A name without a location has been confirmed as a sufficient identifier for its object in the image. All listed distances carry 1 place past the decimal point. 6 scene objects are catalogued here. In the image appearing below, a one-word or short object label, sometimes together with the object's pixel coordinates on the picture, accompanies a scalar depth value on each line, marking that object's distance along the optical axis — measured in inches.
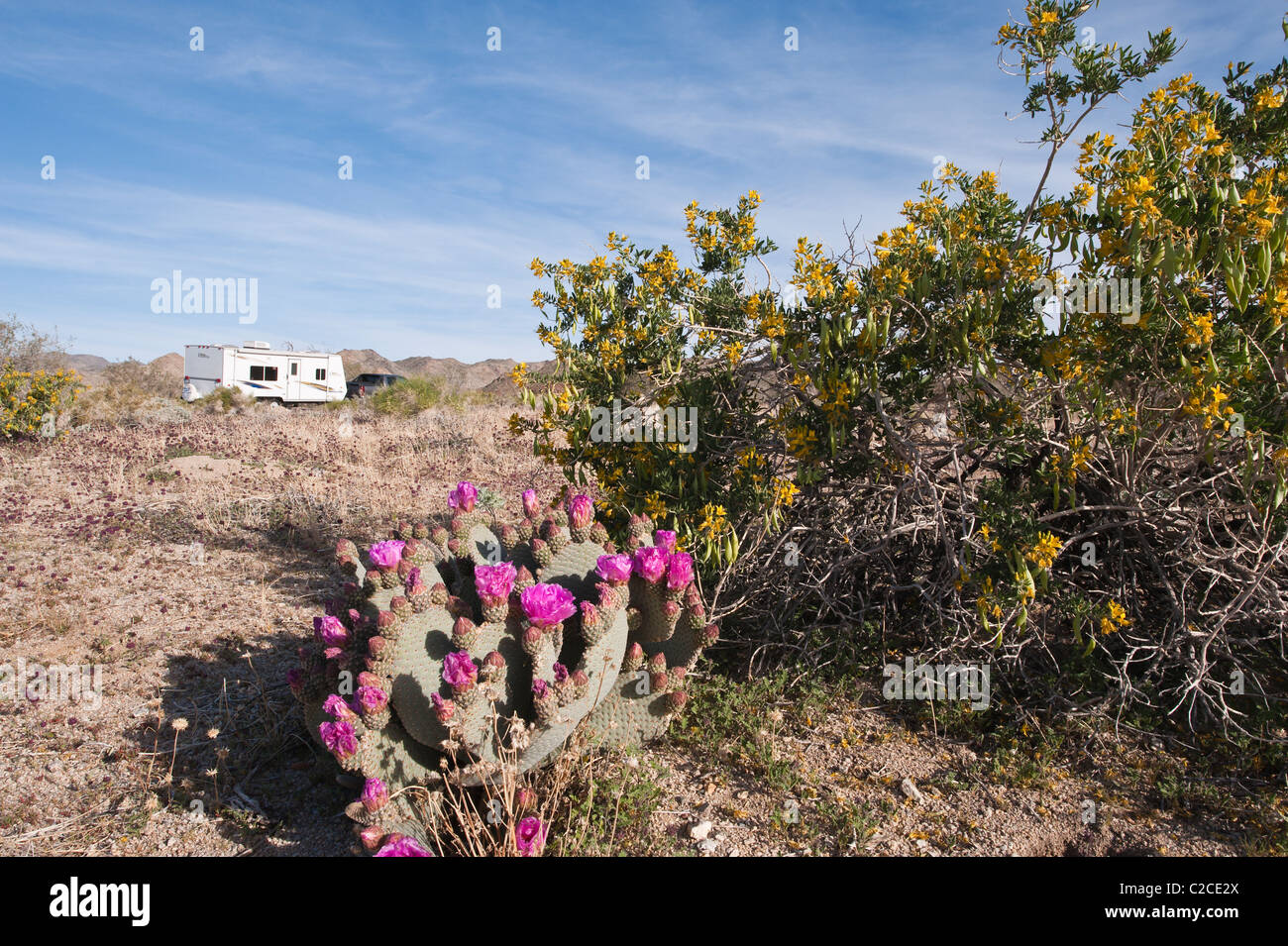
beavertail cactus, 100.3
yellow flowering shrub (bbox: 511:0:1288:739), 114.3
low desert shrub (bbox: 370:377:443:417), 697.0
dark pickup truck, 1181.8
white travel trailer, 1027.9
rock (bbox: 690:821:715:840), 113.8
